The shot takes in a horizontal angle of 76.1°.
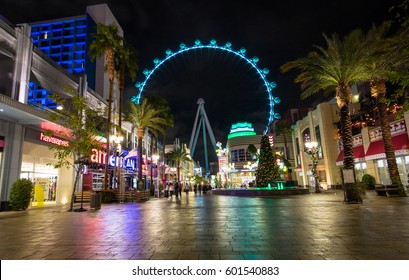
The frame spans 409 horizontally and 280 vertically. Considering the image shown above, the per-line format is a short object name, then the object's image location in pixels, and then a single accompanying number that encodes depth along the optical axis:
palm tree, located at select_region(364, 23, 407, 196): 17.91
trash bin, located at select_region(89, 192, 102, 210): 17.17
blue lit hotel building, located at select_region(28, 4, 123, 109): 64.66
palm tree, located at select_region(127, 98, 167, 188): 34.59
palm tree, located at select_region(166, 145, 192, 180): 70.62
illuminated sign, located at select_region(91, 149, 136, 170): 30.73
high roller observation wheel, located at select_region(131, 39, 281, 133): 50.19
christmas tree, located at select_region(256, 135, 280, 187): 32.66
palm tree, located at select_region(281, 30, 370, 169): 18.58
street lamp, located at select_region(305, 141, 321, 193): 32.50
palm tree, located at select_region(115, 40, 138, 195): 29.84
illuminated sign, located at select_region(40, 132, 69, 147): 21.11
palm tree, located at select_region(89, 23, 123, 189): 27.47
